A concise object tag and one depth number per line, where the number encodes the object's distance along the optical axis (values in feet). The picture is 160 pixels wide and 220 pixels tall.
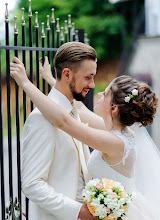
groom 7.98
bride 8.20
